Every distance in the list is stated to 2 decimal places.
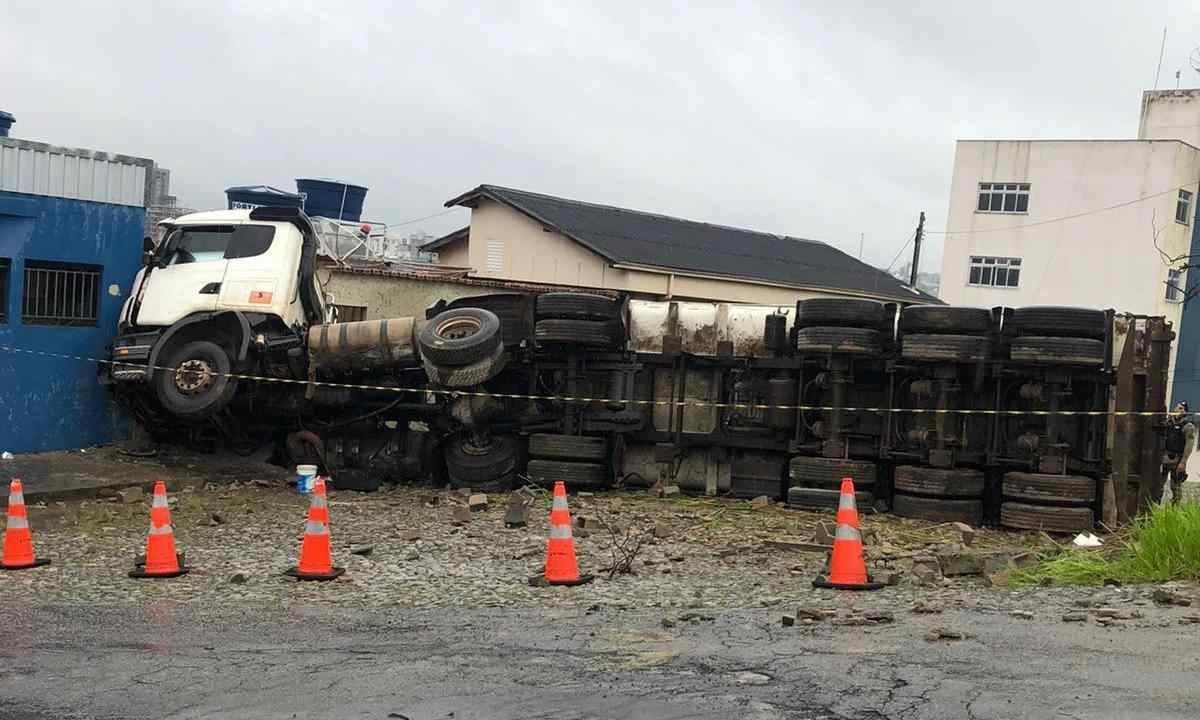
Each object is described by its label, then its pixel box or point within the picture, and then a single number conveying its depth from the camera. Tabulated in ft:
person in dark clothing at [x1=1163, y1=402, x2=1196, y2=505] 37.70
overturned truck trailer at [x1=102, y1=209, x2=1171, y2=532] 36.88
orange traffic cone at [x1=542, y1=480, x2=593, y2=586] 27.35
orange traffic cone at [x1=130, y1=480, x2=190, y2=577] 28.22
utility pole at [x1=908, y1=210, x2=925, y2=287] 150.80
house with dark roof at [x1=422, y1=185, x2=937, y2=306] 93.25
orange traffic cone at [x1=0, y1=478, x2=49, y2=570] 29.29
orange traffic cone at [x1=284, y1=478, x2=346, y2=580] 27.86
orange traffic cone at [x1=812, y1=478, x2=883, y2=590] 26.21
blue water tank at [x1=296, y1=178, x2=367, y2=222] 101.40
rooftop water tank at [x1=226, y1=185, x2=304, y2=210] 76.13
